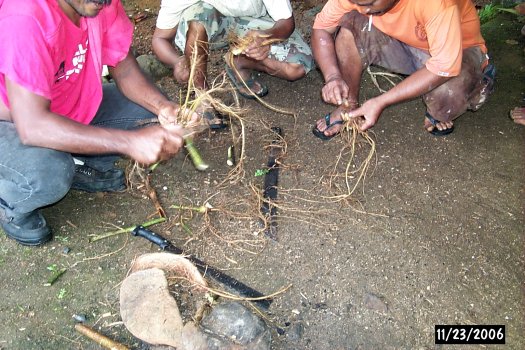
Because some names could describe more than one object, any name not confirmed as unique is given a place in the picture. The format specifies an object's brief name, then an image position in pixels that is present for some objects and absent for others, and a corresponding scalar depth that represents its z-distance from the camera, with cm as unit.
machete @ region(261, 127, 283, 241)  256
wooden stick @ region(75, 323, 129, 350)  208
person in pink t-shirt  198
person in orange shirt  256
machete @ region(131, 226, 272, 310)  226
